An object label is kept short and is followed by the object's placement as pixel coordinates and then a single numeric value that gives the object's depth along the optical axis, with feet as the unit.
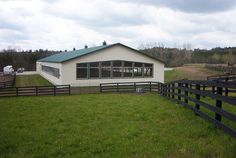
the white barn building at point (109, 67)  93.30
